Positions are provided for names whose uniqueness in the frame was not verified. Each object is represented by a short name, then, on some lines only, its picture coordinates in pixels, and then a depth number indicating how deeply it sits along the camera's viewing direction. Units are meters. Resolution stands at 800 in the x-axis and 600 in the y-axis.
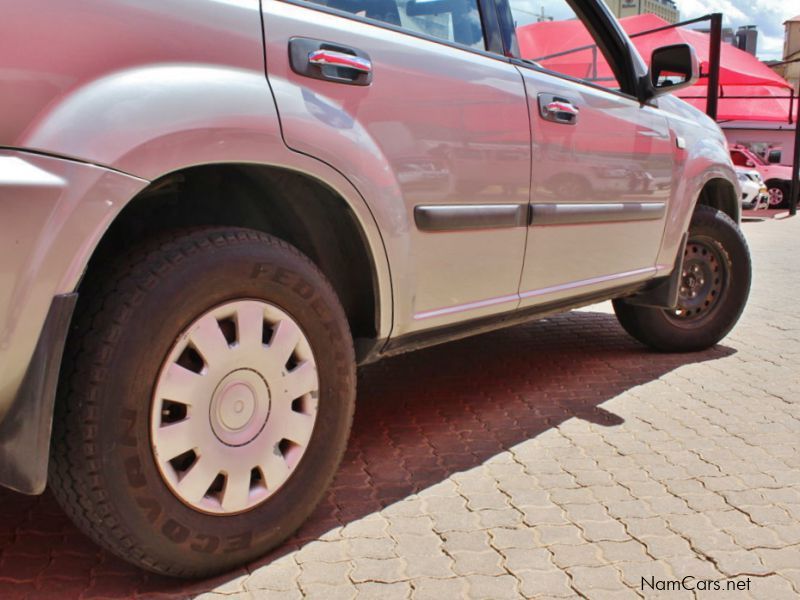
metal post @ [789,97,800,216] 17.78
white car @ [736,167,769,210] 16.84
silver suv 1.61
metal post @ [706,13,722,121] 11.97
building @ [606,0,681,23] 71.94
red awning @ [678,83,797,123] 20.45
